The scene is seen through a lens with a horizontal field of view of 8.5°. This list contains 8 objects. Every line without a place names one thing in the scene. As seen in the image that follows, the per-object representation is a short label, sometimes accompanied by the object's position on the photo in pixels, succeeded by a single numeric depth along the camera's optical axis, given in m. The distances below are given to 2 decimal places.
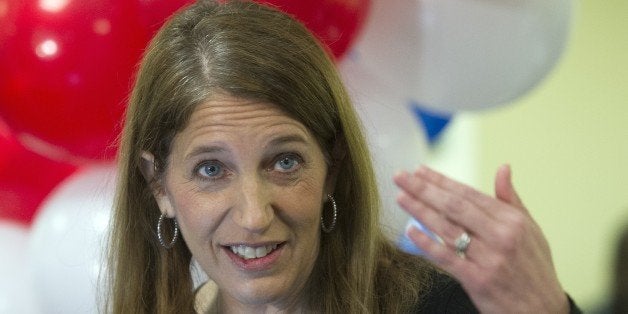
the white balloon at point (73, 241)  3.69
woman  3.38
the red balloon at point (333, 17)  3.61
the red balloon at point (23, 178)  3.83
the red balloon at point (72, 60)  3.58
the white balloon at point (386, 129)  3.71
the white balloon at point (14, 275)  3.79
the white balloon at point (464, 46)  3.67
